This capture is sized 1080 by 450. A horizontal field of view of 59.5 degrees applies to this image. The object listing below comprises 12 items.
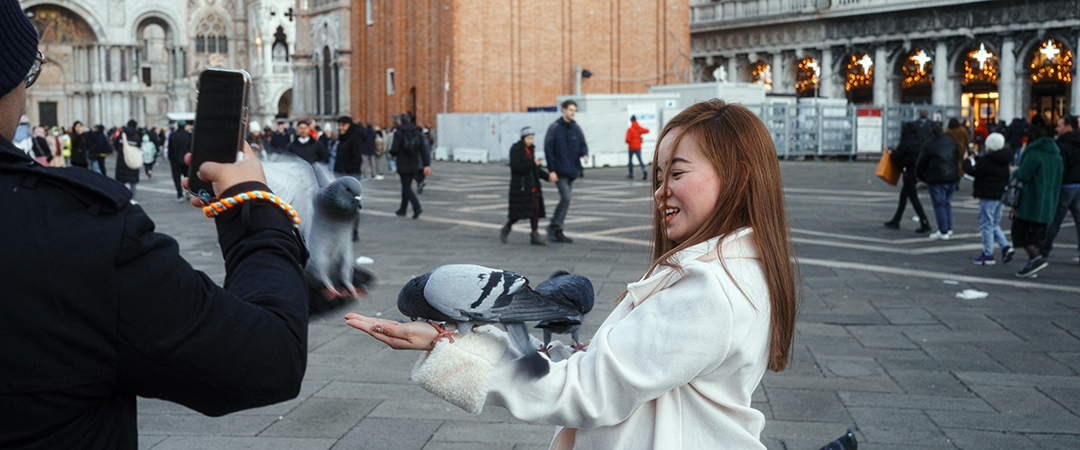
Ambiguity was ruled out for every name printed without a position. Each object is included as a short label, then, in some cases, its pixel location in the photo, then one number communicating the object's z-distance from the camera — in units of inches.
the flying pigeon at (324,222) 63.3
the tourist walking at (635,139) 913.5
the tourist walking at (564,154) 466.0
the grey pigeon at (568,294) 63.9
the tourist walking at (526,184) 444.5
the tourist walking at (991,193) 385.1
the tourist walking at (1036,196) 358.6
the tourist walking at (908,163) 485.1
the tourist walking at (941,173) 450.9
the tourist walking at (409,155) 568.1
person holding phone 46.3
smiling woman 63.8
